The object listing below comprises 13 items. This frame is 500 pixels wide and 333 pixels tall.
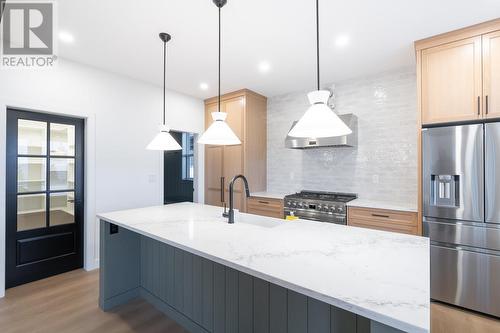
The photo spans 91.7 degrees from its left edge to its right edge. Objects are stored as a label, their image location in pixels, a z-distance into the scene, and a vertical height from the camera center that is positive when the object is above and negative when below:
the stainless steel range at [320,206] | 3.11 -0.51
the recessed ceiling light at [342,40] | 2.41 +1.30
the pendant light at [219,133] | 1.80 +0.26
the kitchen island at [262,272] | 0.89 -0.45
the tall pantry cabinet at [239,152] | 4.07 +0.28
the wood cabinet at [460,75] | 2.17 +0.89
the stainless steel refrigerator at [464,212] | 2.15 -0.41
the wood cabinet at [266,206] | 3.70 -0.61
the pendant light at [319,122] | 1.27 +0.24
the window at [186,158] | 5.13 +0.22
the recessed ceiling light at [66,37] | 2.36 +1.31
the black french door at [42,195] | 2.62 -0.32
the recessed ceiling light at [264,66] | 3.04 +1.32
